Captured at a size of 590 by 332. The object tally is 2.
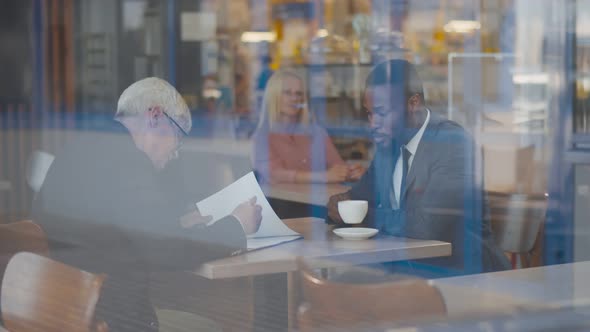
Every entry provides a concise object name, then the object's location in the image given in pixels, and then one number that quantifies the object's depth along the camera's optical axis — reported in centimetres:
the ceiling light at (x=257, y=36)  641
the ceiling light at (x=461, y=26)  390
